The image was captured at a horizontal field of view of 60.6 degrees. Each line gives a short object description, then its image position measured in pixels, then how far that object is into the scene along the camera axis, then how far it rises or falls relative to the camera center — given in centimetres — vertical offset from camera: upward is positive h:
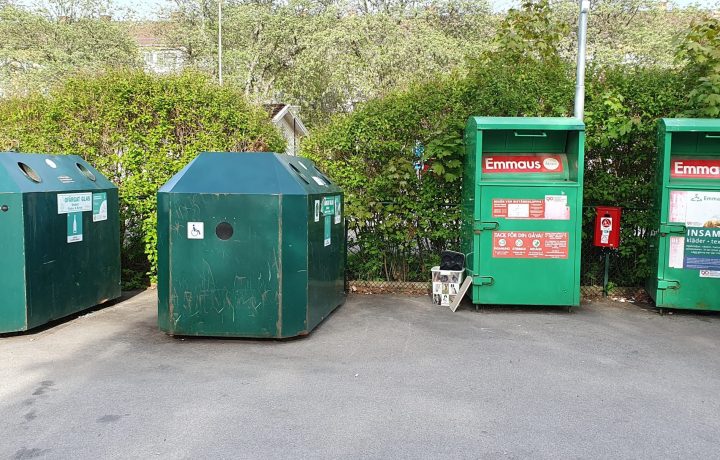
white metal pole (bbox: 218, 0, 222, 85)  2928 +761
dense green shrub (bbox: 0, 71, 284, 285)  793 +84
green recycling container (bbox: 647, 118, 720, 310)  661 -23
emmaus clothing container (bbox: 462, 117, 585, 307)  666 -21
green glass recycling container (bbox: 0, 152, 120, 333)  557 -44
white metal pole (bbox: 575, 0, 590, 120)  714 +141
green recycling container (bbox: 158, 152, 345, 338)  545 -48
